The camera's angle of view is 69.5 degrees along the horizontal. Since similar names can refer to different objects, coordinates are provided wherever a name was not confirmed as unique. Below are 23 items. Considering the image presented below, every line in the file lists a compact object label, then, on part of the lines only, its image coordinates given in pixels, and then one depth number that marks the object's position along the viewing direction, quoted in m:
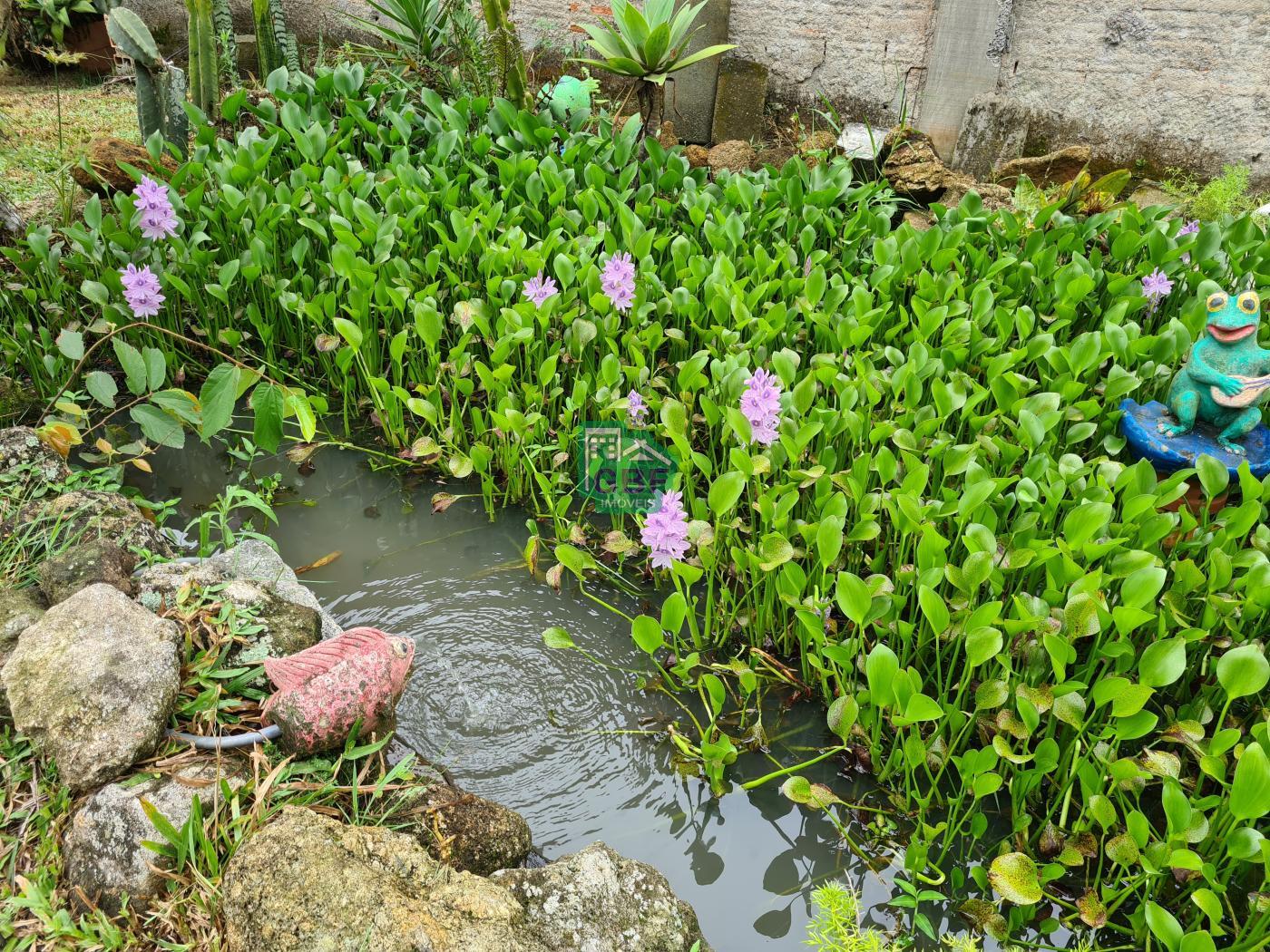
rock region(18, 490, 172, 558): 2.37
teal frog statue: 2.42
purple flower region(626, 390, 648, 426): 2.83
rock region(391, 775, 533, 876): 1.81
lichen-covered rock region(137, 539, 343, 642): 2.20
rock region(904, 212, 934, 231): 4.47
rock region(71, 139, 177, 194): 4.02
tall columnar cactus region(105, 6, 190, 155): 3.90
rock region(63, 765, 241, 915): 1.62
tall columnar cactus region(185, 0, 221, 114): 4.64
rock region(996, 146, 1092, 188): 4.91
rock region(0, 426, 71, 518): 2.51
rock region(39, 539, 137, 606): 2.14
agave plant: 4.77
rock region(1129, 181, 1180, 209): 4.92
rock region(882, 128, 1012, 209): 4.74
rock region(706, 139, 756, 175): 5.09
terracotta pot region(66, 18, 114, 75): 6.70
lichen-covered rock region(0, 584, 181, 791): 1.72
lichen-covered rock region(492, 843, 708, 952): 1.58
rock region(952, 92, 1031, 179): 5.32
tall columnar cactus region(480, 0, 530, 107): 4.76
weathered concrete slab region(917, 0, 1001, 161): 5.15
